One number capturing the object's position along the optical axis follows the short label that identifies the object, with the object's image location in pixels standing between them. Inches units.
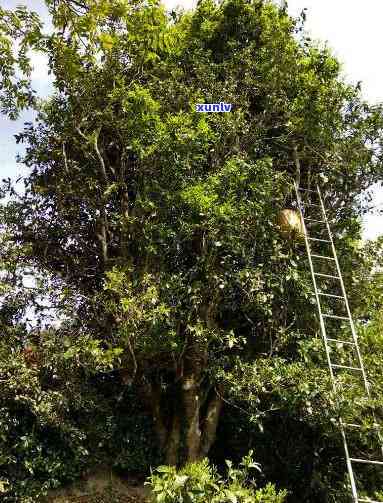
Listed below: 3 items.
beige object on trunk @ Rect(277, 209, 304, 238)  313.0
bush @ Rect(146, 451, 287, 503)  203.0
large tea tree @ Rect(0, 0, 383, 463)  292.5
